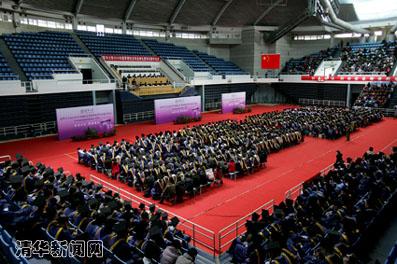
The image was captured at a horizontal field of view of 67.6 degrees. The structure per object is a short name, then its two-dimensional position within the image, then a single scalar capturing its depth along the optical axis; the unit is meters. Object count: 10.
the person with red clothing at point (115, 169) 14.55
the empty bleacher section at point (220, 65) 42.41
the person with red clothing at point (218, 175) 13.64
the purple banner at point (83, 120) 22.10
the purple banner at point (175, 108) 28.58
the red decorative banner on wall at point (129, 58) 32.13
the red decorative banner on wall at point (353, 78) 33.19
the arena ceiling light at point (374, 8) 38.47
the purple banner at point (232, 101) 34.75
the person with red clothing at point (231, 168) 14.52
